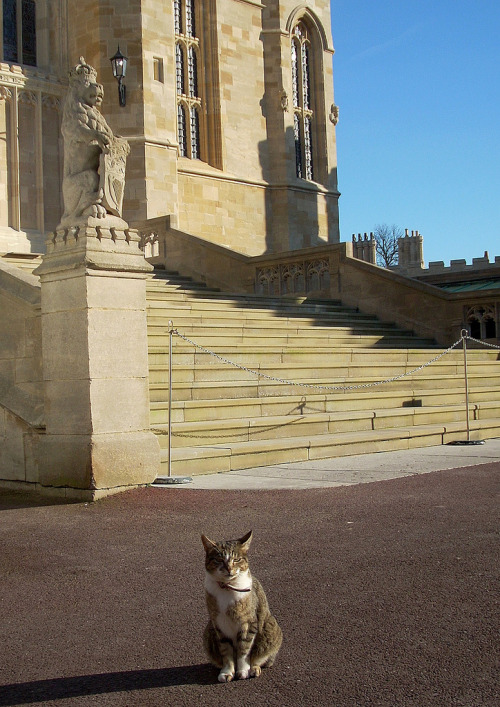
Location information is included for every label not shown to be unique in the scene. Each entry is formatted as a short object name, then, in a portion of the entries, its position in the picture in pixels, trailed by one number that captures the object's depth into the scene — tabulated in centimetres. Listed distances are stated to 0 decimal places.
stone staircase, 1111
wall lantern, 2286
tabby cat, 395
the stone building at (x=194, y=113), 2367
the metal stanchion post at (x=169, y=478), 937
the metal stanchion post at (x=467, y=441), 1284
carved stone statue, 965
